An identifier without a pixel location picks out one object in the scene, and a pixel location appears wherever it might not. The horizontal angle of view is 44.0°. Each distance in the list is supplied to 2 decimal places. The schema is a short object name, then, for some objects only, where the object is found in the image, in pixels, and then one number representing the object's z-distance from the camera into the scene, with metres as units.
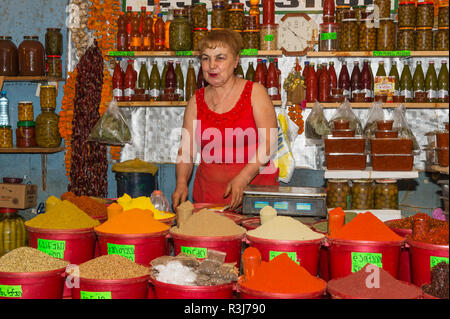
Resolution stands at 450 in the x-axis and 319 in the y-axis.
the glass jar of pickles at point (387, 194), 2.83
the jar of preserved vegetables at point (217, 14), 4.44
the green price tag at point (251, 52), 4.34
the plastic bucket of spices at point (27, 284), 1.53
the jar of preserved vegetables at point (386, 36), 4.27
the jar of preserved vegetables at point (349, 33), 4.33
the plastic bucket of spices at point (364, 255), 1.58
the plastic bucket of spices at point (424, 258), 1.51
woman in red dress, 2.68
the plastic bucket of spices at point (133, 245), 1.71
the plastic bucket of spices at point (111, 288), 1.47
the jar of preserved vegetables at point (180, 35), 4.43
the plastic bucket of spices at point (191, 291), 1.42
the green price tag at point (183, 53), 4.43
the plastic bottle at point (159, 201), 2.22
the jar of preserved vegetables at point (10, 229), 2.46
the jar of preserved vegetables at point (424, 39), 4.27
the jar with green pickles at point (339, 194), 2.85
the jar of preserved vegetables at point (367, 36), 4.31
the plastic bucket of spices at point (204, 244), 1.67
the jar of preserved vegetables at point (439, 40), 4.22
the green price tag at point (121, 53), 4.51
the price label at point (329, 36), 4.37
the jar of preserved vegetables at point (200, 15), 4.49
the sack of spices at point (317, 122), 4.26
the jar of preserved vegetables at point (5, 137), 4.66
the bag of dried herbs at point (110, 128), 4.49
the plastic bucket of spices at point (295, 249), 1.62
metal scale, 2.12
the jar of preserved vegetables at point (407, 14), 4.29
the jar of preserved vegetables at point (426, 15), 4.27
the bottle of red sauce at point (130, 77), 4.69
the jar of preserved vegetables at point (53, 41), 4.72
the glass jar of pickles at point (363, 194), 2.88
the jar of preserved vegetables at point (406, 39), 4.27
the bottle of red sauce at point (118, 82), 4.62
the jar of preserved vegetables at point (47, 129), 4.65
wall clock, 4.64
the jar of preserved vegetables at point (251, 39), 4.43
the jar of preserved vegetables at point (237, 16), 4.44
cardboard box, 3.55
